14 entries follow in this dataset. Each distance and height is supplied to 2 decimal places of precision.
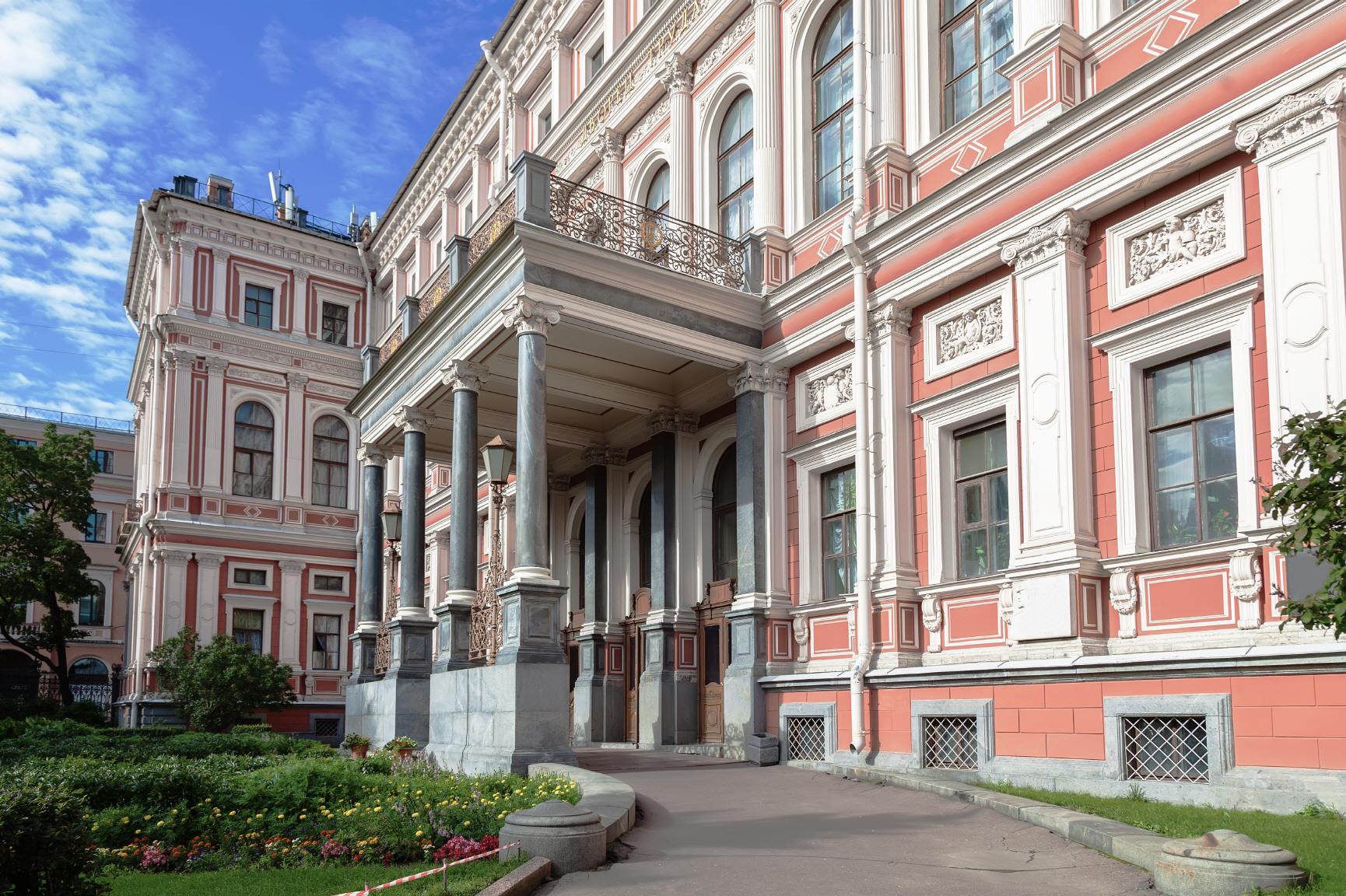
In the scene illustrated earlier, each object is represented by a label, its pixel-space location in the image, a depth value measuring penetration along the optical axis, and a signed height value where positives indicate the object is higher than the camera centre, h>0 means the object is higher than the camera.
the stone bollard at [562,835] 7.36 -1.52
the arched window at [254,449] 34.38 +4.39
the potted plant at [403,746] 14.50 -1.88
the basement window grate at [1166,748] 10.05 -1.36
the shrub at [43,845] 5.71 -1.22
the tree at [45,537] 30.72 +1.65
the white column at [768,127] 17.08 +6.89
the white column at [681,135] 19.23 +7.62
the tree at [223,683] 27.15 -2.02
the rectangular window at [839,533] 15.51 +0.84
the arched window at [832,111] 16.12 +6.81
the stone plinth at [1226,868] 5.93 -1.41
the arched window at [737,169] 18.14 +6.75
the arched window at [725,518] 18.39 +1.25
